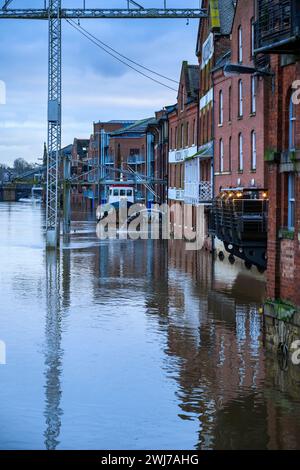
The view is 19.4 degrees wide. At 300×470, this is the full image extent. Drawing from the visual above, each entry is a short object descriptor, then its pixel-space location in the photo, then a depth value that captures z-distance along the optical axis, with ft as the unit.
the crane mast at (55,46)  147.74
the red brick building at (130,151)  341.88
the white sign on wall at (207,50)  160.04
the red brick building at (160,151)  248.32
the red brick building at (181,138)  191.01
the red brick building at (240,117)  120.78
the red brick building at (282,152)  60.44
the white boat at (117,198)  281.33
